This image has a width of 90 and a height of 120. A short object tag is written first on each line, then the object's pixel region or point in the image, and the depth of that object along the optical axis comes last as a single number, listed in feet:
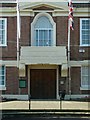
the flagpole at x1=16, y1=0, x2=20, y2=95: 91.12
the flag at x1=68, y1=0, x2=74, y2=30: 88.69
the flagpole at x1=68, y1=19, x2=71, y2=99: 94.58
